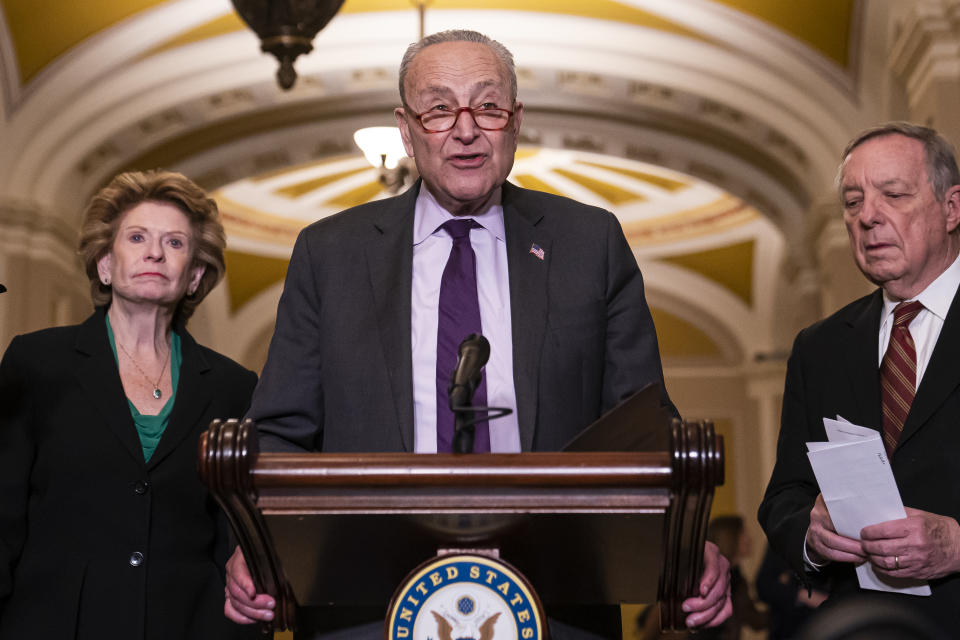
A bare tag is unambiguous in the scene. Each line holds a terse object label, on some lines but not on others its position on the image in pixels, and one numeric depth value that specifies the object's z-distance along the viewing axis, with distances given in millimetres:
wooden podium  1338
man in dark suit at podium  1809
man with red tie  2273
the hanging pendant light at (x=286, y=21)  5617
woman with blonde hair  2527
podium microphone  1431
